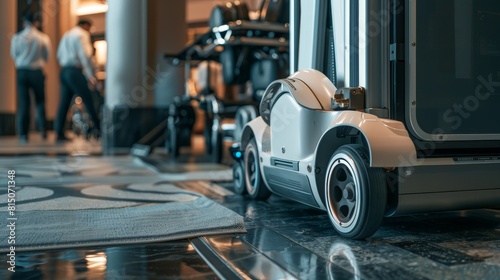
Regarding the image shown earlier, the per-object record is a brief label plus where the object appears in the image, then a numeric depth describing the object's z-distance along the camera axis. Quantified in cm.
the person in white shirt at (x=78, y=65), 627
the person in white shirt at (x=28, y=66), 681
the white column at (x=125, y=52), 538
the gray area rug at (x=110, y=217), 148
